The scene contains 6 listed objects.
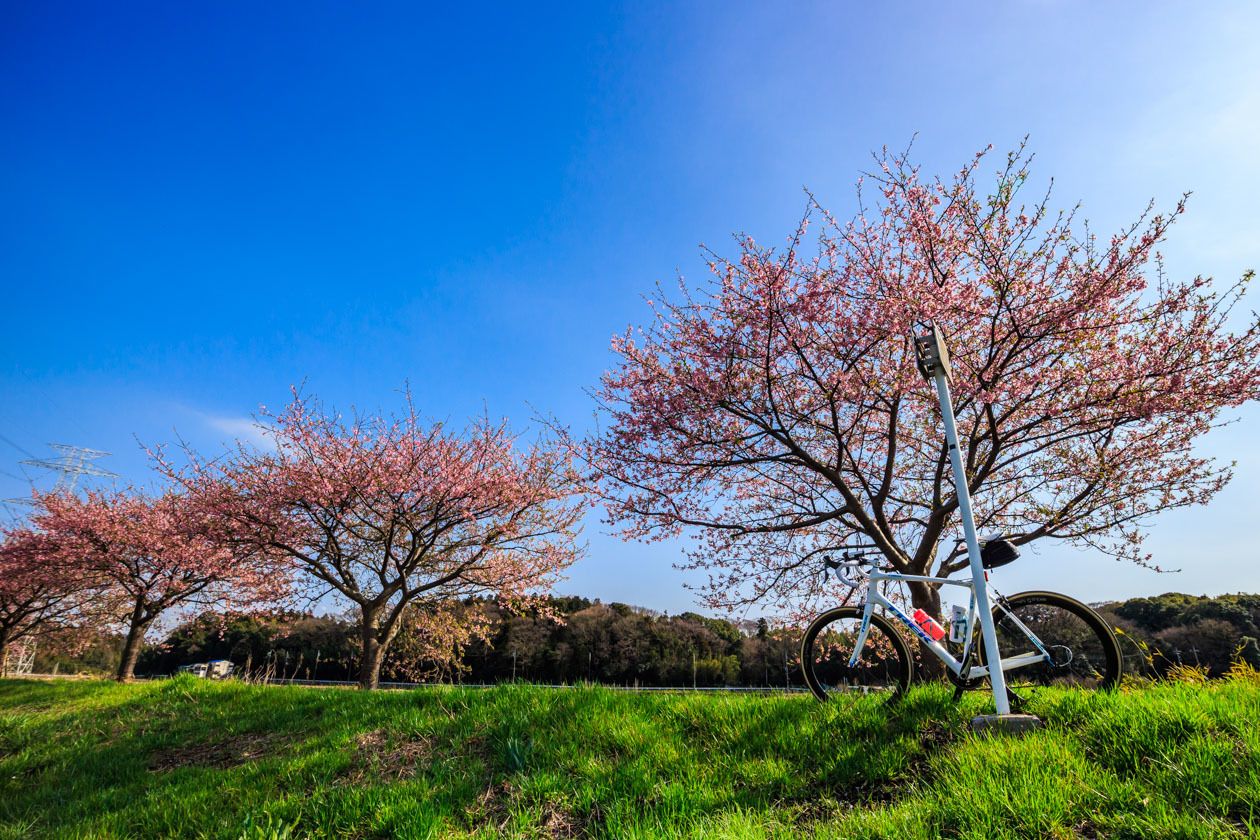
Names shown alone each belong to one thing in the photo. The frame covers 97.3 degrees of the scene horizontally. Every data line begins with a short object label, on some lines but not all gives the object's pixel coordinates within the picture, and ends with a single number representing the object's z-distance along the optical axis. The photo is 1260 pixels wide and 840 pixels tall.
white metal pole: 4.25
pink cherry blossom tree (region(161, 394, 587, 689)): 13.96
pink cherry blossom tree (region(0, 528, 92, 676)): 21.58
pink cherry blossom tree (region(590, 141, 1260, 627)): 7.95
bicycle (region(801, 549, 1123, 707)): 4.39
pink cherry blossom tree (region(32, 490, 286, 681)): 19.72
